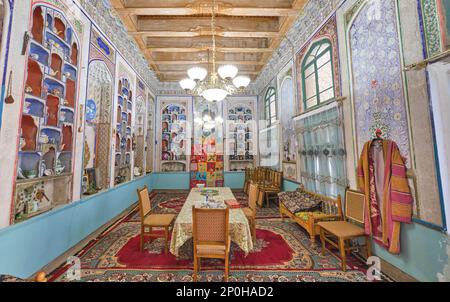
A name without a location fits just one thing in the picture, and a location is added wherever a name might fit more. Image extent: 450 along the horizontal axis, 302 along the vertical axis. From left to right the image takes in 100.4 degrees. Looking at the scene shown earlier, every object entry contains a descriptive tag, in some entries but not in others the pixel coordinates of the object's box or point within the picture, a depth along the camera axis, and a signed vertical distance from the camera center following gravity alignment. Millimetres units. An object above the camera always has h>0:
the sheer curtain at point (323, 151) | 3381 +170
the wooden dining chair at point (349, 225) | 2628 -1045
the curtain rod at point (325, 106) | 3281 +1037
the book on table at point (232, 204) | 2990 -706
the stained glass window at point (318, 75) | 3723 +1843
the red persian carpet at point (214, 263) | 2451 -1491
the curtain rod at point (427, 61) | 1770 +973
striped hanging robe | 2260 -451
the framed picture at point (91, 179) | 3906 -320
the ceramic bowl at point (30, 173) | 2421 -101
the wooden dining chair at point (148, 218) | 3081 -986
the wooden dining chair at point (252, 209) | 3360 -909
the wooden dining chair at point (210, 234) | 2207 -874
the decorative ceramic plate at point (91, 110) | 4084 +1212
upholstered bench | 3225 -974
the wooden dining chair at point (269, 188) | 5657 -862
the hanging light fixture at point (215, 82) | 3068 +1412
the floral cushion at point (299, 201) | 3773 -905
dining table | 2436 -908
